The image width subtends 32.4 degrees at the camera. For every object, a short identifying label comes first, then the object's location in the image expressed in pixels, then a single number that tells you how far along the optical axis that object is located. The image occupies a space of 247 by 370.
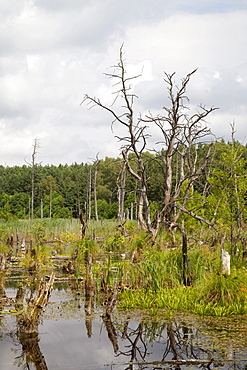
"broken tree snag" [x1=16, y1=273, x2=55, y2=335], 6.64
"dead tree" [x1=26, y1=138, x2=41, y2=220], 37.81
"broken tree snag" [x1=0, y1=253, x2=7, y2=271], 13.01
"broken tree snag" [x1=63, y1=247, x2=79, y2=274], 13.03
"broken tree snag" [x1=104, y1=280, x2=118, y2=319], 7.51
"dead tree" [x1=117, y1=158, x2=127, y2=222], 29.48
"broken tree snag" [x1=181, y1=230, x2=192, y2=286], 9.35
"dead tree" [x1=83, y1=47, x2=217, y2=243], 15.95
